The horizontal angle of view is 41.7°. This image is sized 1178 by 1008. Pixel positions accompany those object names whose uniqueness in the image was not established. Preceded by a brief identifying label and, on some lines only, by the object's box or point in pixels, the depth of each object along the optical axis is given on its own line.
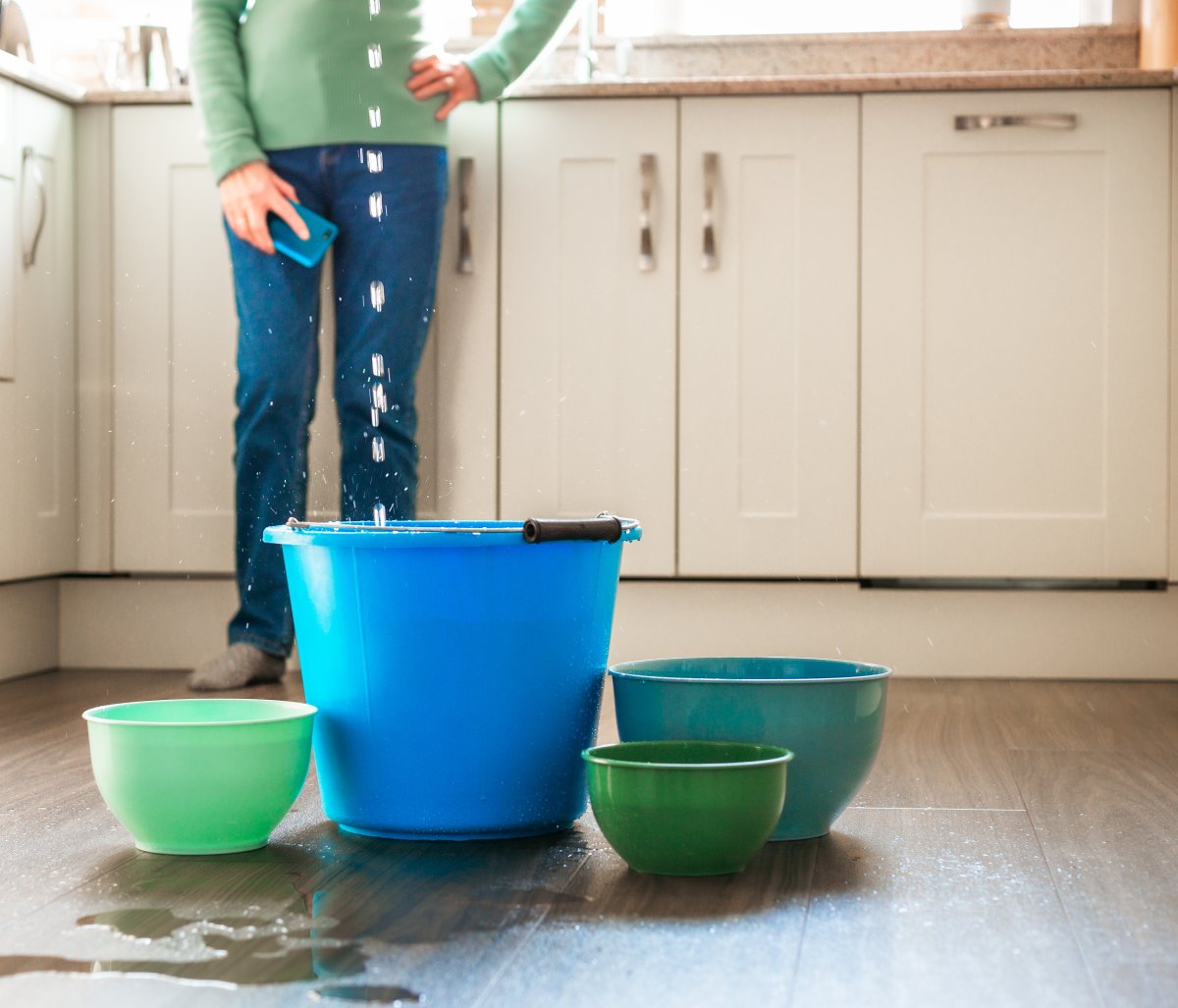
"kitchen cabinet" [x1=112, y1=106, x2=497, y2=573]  2.41
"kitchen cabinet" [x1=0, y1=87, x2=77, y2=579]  2.24
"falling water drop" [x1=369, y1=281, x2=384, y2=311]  2.21
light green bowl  1.17
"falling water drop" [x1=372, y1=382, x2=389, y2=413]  2.24
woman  2.17
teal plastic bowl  1.23
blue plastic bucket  1.22
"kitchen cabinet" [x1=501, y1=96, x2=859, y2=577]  2.31
